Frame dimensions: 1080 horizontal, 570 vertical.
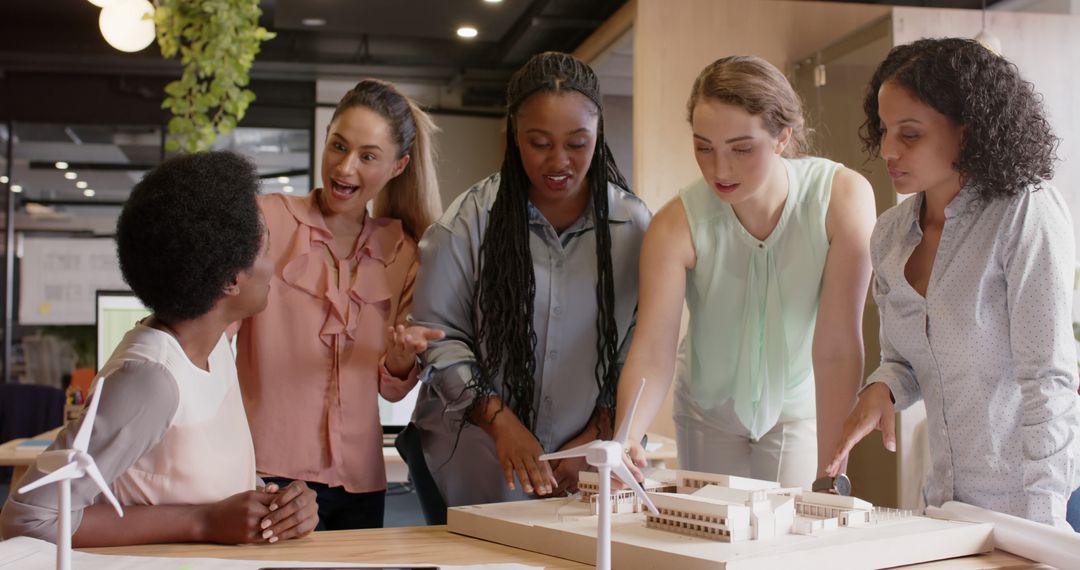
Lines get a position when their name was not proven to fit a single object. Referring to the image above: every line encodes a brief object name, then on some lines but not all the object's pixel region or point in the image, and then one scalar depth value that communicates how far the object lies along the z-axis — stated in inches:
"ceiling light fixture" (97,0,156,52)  144.6
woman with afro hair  55.1
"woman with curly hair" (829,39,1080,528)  60.7
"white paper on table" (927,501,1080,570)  53.2
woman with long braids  77.7
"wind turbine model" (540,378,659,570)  41.8
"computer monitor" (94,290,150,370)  158.2
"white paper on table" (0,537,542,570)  50.3
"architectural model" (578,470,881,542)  52.3
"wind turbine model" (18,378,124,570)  40.5
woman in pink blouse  80.6
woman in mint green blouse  75.4
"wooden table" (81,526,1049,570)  54.8
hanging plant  145.8
